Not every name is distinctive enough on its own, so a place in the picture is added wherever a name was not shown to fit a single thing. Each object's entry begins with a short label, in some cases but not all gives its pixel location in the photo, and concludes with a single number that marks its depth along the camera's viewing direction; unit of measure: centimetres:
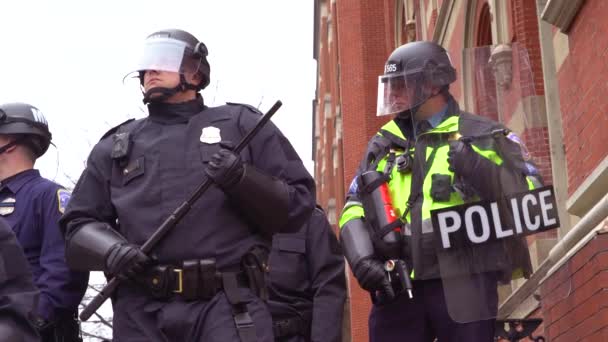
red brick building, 593
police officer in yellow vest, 566
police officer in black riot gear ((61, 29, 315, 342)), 536
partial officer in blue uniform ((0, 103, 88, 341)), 670
